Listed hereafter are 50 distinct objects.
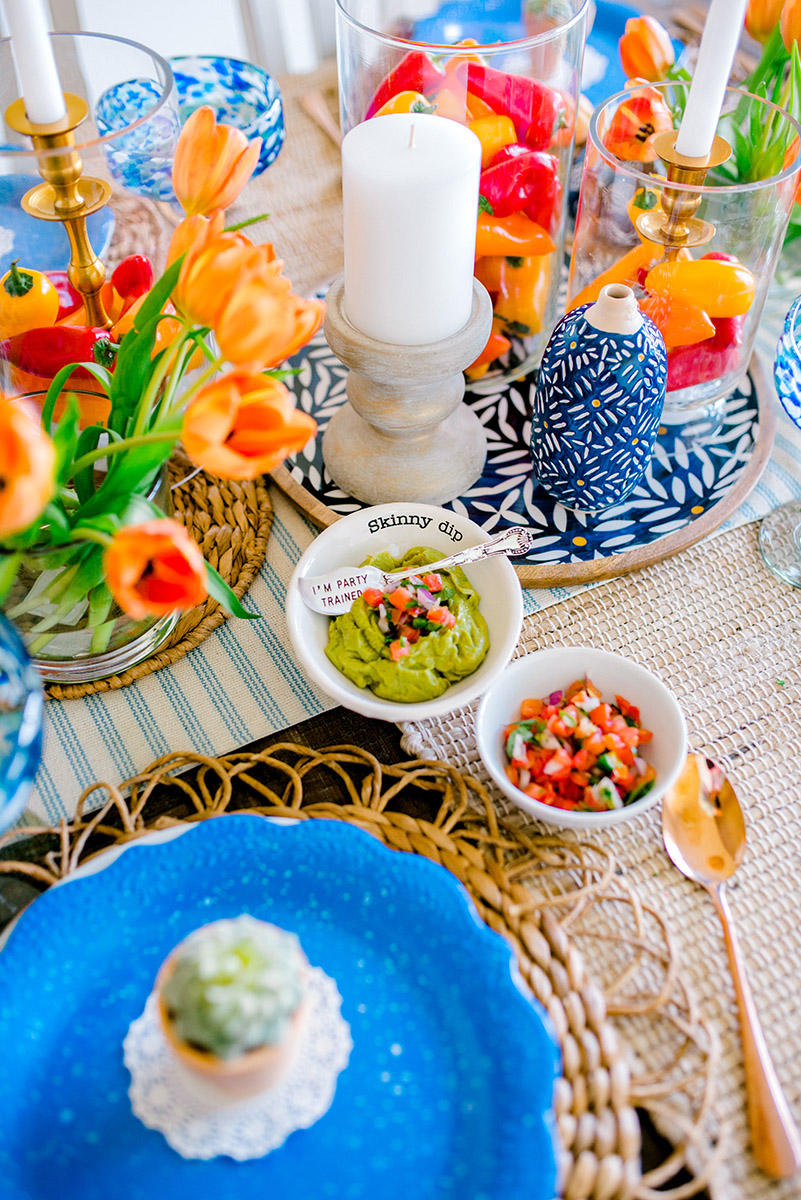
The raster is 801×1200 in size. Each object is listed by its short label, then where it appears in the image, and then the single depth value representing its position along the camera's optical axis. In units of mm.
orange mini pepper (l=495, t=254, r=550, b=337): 945
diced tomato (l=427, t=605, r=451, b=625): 710
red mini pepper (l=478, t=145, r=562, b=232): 892
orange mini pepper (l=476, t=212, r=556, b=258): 915
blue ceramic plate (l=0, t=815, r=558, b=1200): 503
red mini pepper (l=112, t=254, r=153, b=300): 863
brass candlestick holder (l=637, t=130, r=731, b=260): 809
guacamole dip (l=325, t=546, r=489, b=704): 697
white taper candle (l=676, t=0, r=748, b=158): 740
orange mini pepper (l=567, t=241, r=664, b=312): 876
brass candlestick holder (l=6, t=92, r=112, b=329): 662
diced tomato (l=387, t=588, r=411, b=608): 722
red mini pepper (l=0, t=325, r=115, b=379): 799
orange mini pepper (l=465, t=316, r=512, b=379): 977
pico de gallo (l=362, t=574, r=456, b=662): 711
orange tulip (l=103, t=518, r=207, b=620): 499
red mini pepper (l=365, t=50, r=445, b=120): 840
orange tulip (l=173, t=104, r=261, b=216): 629
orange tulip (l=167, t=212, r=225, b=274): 584
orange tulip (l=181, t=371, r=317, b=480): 516
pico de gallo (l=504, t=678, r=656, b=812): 651
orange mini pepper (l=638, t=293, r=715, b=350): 868
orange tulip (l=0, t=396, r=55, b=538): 457
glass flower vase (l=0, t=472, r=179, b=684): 647
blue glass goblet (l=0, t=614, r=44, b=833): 492
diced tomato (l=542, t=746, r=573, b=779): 651
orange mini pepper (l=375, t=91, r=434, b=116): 854
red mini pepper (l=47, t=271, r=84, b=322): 902
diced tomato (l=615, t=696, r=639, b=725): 692
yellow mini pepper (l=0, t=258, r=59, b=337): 828
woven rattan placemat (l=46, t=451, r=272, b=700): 793
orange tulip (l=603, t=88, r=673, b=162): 922
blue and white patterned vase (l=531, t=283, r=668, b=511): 769
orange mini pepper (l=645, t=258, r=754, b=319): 857
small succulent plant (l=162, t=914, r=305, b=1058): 457
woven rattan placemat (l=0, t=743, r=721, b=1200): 528
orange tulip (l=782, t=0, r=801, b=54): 931
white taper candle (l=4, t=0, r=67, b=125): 606
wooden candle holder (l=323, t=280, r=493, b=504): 785
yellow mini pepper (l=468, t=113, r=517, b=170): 885
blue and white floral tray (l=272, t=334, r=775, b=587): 854
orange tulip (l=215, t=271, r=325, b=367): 534
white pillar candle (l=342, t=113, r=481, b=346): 707
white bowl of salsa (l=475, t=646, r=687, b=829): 633
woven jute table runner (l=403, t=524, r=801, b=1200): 585
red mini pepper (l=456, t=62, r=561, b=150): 855
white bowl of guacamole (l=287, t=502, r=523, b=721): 692
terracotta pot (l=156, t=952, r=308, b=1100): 461
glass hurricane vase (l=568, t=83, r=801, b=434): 846
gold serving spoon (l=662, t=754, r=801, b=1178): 542
